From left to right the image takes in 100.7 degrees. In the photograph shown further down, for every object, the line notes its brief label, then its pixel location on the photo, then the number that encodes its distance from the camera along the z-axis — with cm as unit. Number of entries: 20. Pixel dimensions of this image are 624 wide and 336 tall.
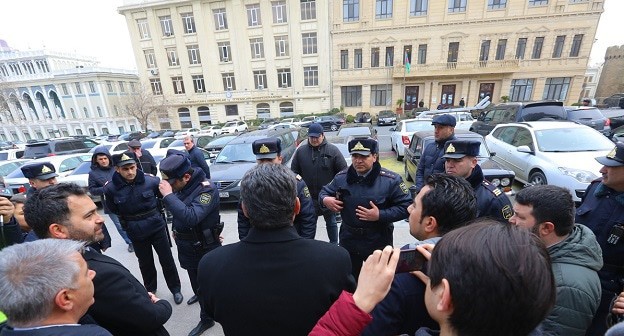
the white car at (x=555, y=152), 451
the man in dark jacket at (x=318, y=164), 379
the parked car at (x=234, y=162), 566
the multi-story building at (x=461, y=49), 2184
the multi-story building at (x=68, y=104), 3478
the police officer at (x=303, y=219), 250
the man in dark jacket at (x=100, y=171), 415
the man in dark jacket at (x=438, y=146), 346
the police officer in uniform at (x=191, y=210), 222
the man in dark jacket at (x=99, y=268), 134
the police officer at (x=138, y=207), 286
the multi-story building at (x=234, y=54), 2544
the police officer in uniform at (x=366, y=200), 243
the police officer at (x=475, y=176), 221
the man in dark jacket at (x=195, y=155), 492
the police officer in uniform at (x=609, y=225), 185
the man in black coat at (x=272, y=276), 116
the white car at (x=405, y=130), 894
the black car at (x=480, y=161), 450
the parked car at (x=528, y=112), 842
